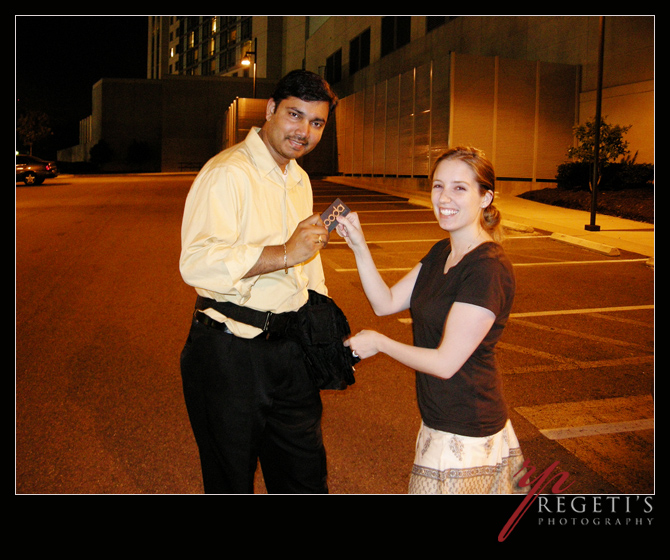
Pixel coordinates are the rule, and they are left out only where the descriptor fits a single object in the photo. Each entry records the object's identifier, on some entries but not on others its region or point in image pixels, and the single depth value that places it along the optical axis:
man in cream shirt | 2.48
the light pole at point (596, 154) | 14.60
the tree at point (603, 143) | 19.55
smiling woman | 2.39
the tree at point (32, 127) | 54.73
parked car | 32.56
